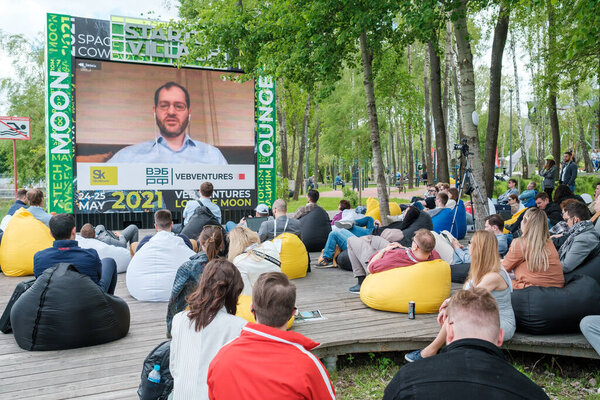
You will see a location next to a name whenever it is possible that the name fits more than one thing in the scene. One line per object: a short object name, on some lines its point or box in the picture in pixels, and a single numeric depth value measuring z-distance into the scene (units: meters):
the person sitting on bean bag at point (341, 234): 7.82
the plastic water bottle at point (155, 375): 2.83
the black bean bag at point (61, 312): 4.05
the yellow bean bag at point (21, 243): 7.25
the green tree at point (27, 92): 28.53
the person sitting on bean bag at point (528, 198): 10.70
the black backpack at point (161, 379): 2.85
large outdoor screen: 11.87
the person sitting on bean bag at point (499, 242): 6.28
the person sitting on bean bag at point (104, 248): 7.01
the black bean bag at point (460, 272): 6.39
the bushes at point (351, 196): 18.45
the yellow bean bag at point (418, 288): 5.09
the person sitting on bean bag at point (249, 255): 4.78
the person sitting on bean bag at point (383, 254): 5.20
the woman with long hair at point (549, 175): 13.09
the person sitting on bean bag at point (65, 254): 4.36
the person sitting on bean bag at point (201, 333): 2.54
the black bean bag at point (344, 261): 7.66
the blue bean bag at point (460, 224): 10.30
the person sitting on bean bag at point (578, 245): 4.79
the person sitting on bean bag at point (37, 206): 7.80
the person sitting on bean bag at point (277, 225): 7.27
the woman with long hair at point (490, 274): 3.99
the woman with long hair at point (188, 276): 4.16
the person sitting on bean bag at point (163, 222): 5.92
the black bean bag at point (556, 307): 4.31
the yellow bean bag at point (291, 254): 6.87
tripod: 9.64
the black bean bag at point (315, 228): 8.77
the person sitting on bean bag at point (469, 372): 1.56
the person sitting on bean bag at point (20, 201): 8.49
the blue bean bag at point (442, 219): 9.14
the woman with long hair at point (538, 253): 4.47
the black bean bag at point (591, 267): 4.75
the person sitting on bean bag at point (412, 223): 7.52
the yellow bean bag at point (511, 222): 9.14
